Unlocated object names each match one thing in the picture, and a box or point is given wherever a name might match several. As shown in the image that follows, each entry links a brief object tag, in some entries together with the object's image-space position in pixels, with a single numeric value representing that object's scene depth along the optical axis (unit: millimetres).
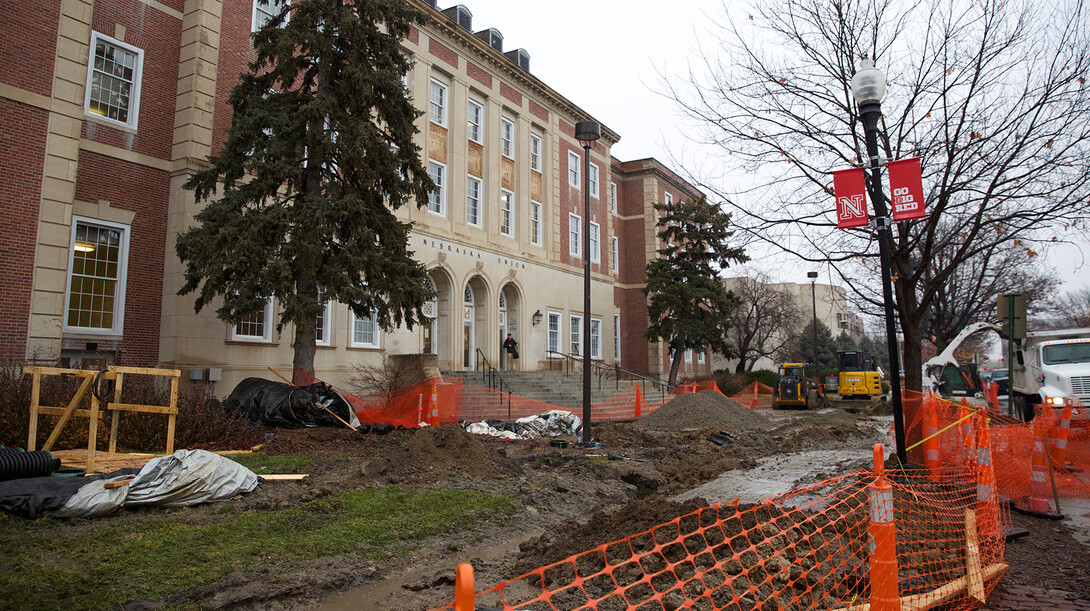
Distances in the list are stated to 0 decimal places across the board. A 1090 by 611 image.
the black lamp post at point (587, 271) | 14297
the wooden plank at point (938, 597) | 4543
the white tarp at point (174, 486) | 6621
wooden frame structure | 7742
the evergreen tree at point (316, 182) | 14312
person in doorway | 28422
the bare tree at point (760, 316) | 45938
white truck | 14156
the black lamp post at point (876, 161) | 7567
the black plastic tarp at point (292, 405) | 13883
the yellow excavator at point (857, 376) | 32625
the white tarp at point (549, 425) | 17609
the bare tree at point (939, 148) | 9766
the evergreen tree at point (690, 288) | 33594
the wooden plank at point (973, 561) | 5082
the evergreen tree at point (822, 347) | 56125
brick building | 14016
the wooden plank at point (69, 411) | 8016
